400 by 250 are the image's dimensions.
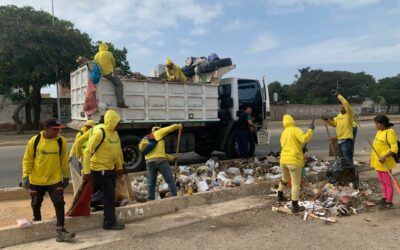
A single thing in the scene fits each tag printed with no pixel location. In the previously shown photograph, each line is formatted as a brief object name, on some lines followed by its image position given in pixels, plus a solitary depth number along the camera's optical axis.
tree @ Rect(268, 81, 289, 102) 72.74
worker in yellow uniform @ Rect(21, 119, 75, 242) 4.91
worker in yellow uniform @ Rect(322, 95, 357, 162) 7.77
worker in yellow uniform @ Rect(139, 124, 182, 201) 6.51
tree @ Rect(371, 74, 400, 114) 68.94
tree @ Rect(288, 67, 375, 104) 74.19
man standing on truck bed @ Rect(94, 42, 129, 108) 8.90
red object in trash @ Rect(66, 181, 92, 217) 5.32
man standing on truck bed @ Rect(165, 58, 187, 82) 10.27
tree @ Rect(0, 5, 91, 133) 24.56
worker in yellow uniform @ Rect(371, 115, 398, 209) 6.21
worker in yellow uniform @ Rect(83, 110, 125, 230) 5.29
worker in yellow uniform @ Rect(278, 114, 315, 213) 6.00
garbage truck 9.34
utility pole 25.34
